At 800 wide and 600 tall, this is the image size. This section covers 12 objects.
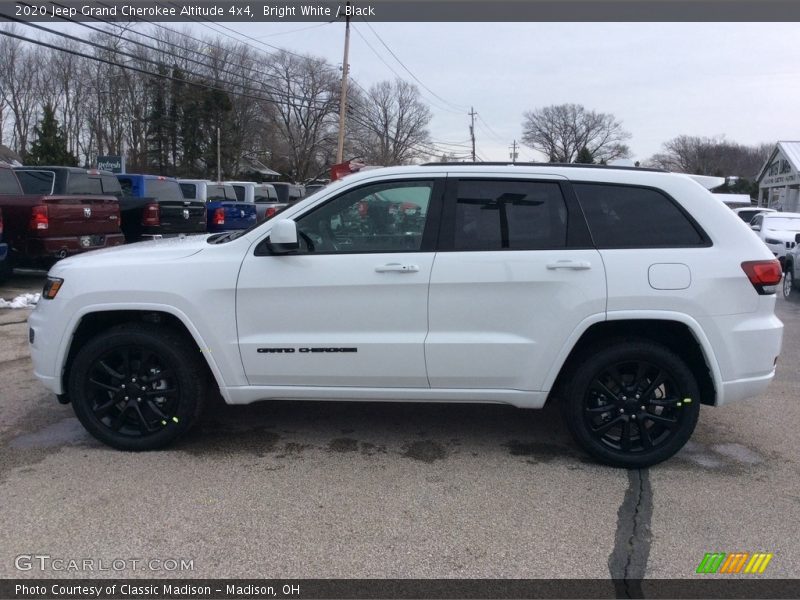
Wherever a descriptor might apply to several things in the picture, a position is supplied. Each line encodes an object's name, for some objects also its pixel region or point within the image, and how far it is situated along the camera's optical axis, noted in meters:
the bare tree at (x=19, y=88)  51.00
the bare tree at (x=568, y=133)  56.06
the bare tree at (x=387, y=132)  56.53
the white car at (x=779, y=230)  16.01
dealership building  44.03
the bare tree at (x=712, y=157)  77.62
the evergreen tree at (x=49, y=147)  44.16
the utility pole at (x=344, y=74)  32.72
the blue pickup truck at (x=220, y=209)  18.12
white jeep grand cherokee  4.27
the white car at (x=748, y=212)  25.88
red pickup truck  10.80
